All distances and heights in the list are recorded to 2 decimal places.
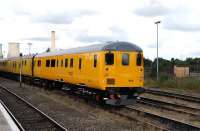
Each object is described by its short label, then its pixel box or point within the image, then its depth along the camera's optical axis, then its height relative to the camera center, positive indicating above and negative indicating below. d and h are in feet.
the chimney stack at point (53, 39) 180.66 +16.57
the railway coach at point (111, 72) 41.92 -1.12
